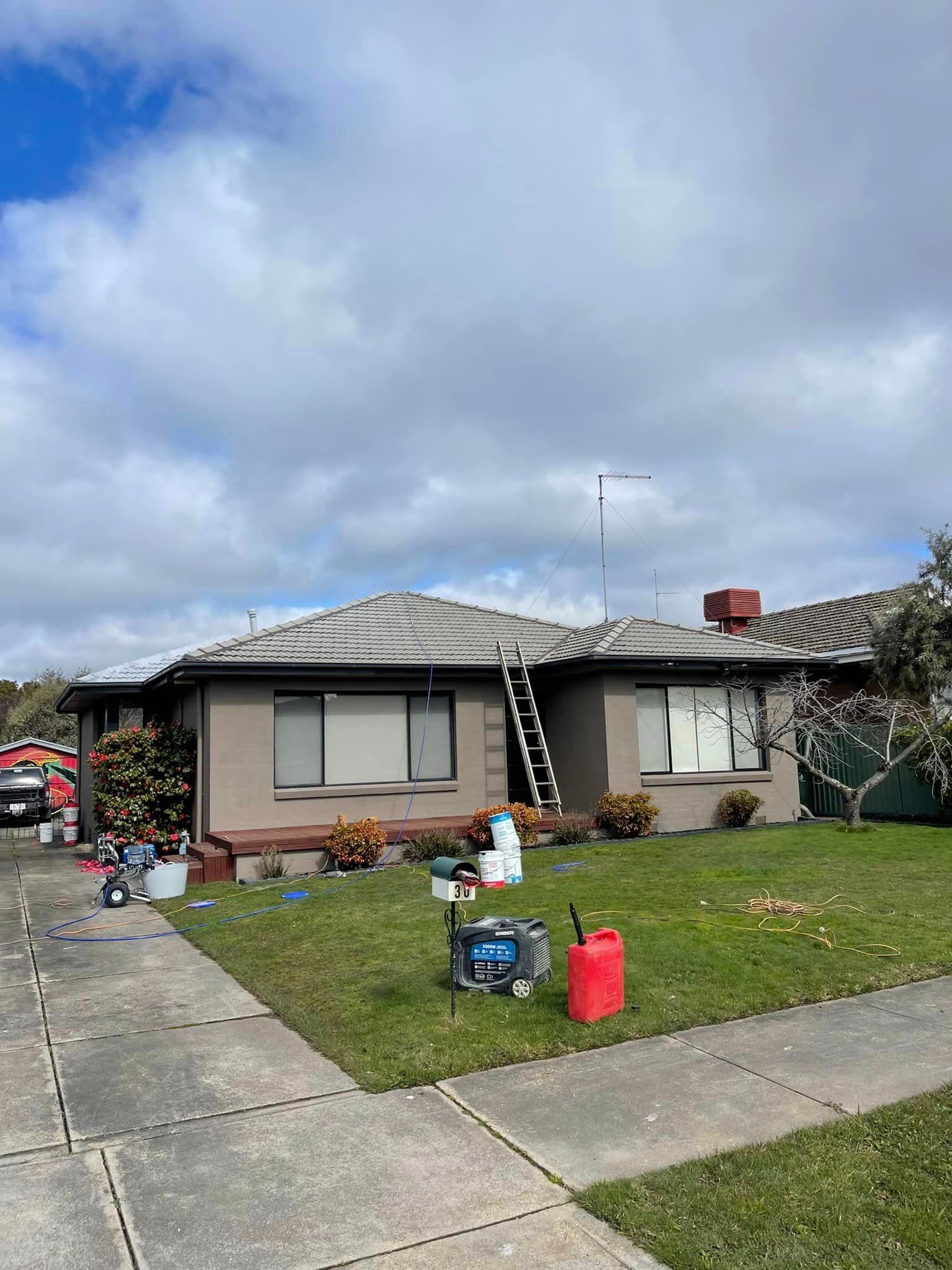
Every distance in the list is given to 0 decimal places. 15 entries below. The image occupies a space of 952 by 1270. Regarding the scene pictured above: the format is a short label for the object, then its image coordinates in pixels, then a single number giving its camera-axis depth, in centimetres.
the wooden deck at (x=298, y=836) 1356
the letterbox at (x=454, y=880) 673
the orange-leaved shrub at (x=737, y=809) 1727
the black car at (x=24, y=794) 2705
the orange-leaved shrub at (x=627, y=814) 1580
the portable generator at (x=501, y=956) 683
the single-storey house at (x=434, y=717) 1506
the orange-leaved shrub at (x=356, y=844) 1416
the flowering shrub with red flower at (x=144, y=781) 1544
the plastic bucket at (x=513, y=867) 1183
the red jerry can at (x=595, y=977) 617
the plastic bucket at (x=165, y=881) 1234
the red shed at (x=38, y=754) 3588
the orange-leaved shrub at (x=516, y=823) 1496
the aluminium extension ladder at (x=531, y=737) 1659
